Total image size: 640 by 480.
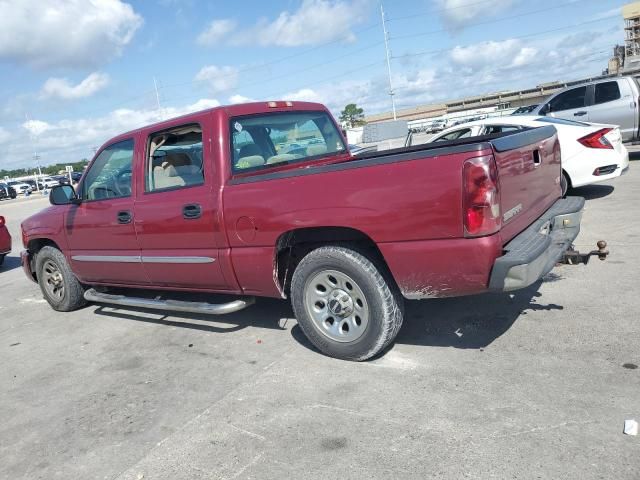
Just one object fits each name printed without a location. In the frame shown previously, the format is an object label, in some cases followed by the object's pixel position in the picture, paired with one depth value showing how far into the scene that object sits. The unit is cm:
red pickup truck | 324
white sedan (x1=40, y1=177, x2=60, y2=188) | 5903
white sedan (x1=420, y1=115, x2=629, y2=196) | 791
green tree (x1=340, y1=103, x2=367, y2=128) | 13148
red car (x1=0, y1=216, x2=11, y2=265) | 1039
